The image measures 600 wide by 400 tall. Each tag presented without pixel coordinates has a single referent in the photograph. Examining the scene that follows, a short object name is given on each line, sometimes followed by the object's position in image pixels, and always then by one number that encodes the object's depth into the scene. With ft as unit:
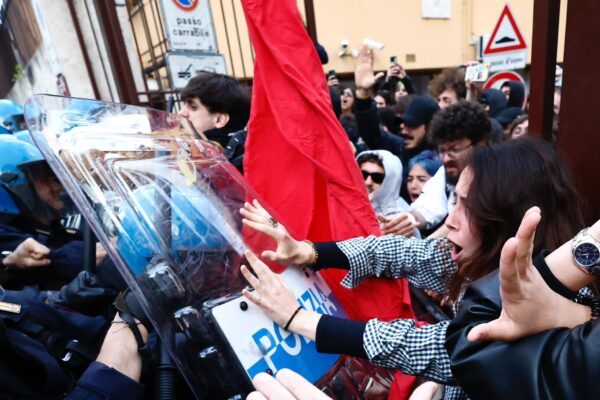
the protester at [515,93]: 13.11
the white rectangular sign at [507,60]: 11.85
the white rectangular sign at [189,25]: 10.43
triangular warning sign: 11.44
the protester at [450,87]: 13.42
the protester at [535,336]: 1.65
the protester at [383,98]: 16.48
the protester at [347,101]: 15.17
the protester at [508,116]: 11.09
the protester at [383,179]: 6.88
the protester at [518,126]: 9.12
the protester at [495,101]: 12.28
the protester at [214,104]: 5.89
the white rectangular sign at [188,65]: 10.30
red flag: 4.05
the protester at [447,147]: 6.35
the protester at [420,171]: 7.73
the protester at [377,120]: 7.11
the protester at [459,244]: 3.02
